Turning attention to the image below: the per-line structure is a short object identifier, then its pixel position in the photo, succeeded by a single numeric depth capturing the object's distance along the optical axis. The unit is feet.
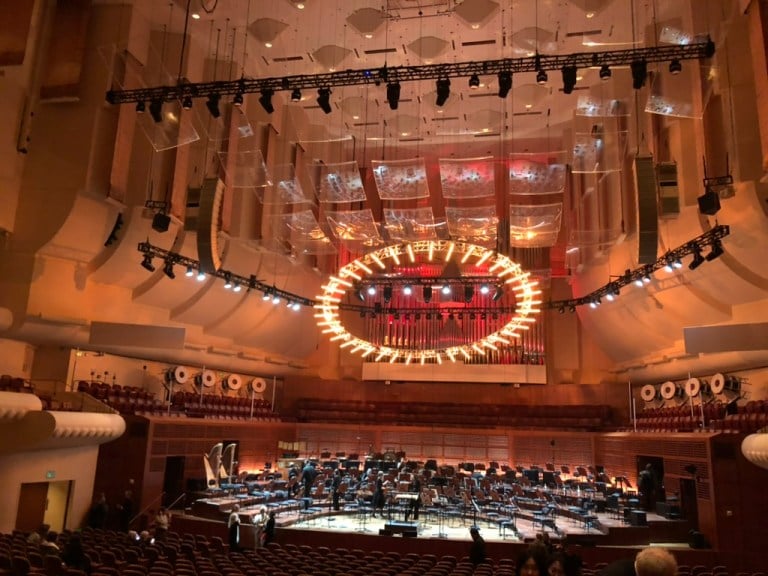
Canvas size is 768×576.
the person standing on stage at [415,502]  44.93
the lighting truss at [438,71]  32.30
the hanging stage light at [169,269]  46.78
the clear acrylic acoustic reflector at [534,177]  46.55
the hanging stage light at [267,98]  35.60
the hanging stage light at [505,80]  32.89
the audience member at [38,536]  28.91
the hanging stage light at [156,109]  37.55
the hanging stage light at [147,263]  44.55
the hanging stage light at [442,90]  33.60
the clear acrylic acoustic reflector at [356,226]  51.49
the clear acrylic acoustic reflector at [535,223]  49.70
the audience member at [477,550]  32.53
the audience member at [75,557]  24.45
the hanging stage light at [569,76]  32.48
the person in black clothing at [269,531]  37.91
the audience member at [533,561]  15.72
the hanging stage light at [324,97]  35.35
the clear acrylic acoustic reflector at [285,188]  51.01
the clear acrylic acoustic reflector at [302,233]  53.42
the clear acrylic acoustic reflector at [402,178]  47.37
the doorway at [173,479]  51.39
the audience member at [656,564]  7.16
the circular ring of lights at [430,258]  42.83
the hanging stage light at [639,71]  31.86
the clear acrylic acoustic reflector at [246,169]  46.60
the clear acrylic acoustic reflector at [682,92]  35.96
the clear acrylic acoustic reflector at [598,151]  45.21
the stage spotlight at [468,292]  53.01
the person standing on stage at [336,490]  45.64
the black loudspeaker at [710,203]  35.68
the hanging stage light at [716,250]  37.47
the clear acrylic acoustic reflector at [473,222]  48.73
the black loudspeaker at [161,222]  43.78
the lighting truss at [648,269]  37.70
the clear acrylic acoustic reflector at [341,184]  48.67
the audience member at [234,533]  35.58
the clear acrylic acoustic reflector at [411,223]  51.00
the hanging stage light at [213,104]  35.83
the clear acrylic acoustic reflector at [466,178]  45.85
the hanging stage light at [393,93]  33.71
